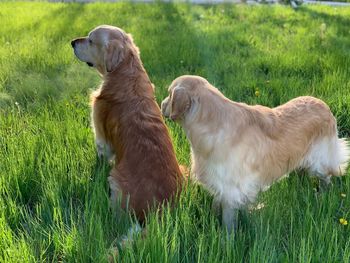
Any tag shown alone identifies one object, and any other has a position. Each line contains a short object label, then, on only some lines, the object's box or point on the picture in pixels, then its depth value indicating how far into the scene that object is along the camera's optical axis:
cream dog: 2.60
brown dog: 2.72
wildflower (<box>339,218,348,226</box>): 2.36
